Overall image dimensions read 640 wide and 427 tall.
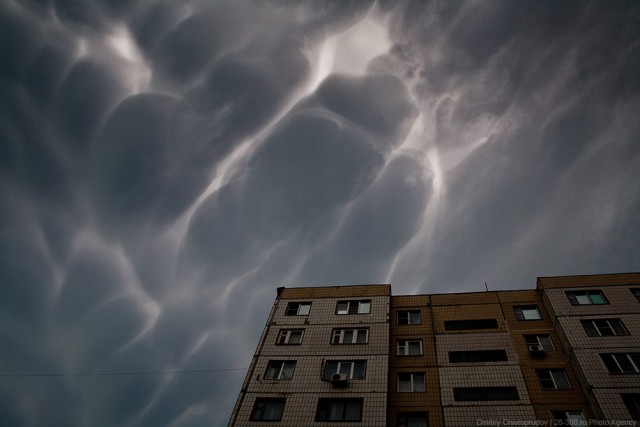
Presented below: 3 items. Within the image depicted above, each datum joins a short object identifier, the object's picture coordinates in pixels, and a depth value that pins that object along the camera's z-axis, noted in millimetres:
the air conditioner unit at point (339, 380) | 25375
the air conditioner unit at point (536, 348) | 26036
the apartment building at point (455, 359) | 23172
